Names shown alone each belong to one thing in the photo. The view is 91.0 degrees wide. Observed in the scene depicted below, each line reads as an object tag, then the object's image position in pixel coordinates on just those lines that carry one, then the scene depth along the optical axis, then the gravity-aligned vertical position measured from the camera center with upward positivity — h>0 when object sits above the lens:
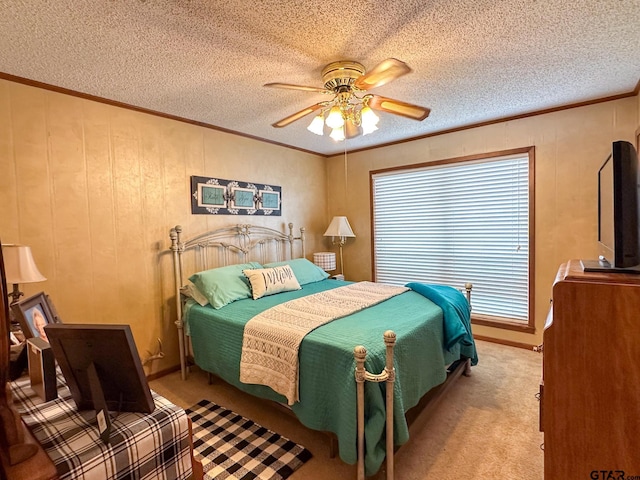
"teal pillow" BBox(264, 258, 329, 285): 3.58 -0.46
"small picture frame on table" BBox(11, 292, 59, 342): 1.35 -0.35
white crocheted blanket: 1.93 -0.68
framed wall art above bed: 3.31 +0.43
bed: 1.64 -0.77
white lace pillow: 3.01 -0.48
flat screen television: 1.19 +0.06
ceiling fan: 2.06 +0.87
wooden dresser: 1.09 -0.56
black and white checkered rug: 1.81 -1.36
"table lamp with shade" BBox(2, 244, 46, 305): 1.84 -0.16
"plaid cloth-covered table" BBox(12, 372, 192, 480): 0.82 -0.57
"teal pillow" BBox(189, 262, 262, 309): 2.77 -0.47
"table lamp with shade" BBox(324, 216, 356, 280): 4.36 +0.03
